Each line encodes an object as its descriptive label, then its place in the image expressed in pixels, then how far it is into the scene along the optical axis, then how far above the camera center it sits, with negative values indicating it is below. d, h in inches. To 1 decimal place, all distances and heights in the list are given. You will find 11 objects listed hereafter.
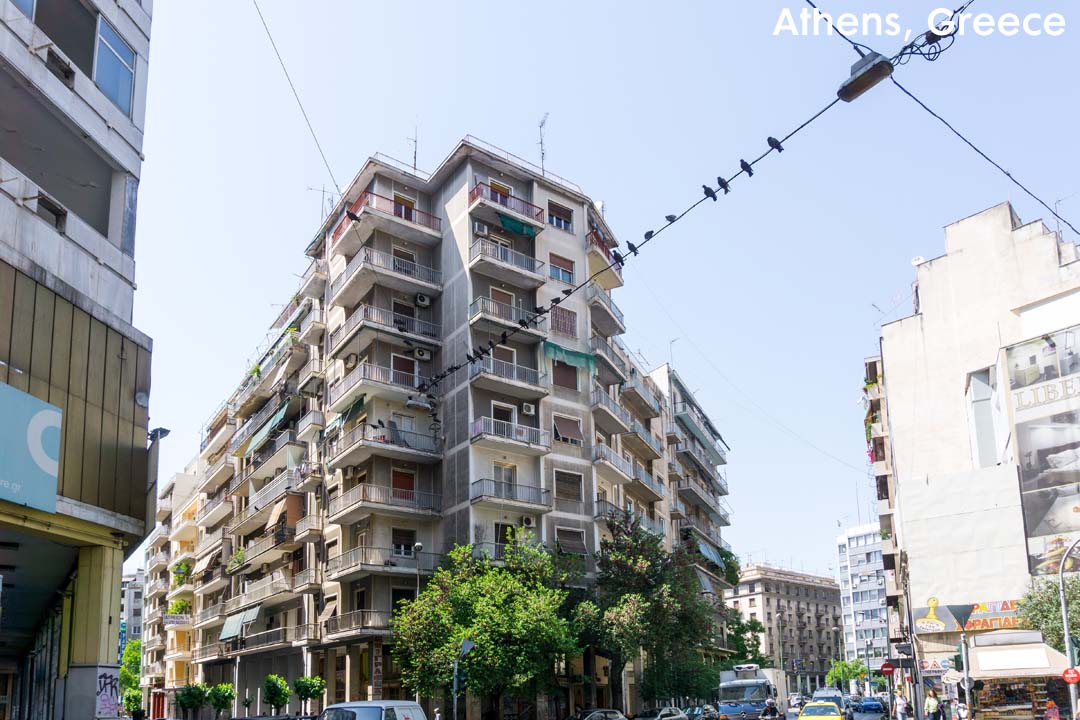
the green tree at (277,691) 1798.7 -110.4
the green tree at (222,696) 1993.6 -129.7
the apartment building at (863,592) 5334.6 +104.7
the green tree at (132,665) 4163.4 -141.9
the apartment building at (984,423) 1574.8 +313.8
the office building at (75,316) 649.0 +211.5
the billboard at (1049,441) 1544.0 +247.3
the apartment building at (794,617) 5098.4 -12.8
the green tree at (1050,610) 1369.3 -2.6
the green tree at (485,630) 1400.1 -11.3
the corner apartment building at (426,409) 1670.8 +365.7
